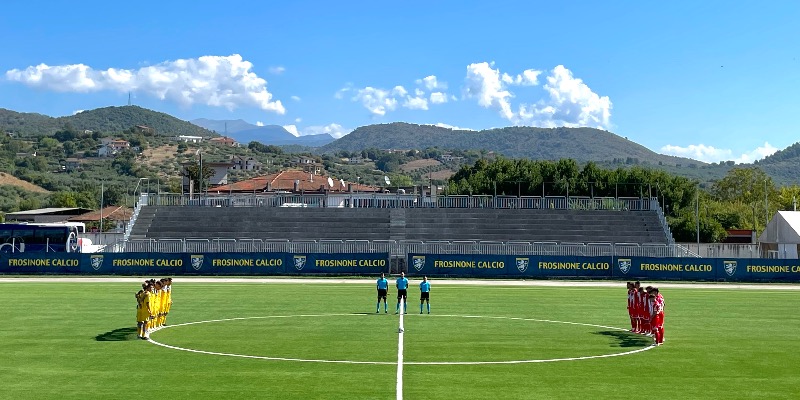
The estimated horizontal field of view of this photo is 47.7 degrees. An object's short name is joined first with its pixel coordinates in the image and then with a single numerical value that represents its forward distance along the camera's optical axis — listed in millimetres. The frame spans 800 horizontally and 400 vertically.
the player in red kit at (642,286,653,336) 28294
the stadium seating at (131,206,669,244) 73875
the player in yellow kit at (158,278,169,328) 29719
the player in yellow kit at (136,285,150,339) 27141
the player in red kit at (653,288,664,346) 27094
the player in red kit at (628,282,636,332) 30048
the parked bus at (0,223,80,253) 69812
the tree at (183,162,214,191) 142338
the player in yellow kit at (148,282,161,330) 28266
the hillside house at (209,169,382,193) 125312
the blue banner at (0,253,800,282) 61406
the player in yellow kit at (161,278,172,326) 30234
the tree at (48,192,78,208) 159250
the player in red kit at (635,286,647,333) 29109
